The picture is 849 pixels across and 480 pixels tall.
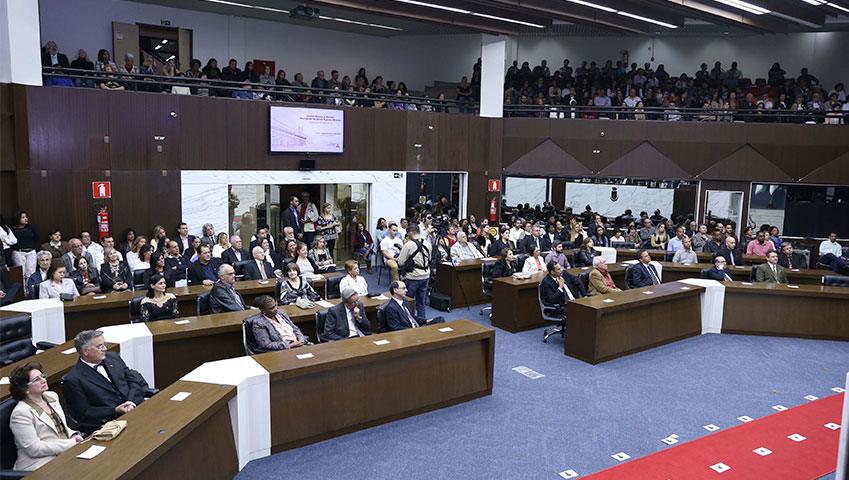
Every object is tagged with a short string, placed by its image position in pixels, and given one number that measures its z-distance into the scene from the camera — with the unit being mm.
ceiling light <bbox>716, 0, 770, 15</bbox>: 13911
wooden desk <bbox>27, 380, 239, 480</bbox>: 3996
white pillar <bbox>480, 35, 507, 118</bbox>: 17281
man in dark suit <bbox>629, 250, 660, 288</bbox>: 11000
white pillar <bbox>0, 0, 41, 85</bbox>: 10805
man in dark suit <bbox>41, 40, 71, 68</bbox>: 12359
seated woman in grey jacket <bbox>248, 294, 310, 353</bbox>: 6848
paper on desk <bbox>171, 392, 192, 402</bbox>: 5070
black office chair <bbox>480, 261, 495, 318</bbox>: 11281
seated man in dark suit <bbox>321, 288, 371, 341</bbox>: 7602
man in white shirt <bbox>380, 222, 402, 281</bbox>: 12125
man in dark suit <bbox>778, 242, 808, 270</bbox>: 12459
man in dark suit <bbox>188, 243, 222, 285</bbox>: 9773
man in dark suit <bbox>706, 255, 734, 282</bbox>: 11238
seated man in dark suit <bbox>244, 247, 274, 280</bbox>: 10086
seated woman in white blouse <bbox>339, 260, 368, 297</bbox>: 8836
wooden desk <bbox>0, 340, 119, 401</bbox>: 5457
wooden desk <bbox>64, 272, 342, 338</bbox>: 7961
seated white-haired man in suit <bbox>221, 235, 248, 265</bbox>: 10867
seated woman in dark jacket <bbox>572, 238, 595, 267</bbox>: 12664
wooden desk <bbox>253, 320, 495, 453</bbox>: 6004
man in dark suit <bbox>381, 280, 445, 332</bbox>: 7758
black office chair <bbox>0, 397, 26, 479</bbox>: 4291
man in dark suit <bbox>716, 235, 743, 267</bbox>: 12889
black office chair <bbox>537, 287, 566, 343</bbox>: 9617
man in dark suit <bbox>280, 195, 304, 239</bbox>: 13625
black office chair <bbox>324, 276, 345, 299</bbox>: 9430
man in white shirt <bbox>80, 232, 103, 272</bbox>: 10922
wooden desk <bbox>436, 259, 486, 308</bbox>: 11742
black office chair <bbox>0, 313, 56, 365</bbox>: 6195
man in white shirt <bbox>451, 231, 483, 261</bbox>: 12594
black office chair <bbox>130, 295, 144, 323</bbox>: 7759
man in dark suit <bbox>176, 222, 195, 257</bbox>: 12180
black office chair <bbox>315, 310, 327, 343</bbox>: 7641
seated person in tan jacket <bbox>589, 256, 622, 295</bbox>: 10150
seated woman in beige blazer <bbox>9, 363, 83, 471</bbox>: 4312
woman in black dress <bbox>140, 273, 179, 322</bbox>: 7566
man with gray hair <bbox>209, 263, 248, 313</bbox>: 8133
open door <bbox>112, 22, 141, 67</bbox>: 16125
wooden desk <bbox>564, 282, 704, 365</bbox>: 8820
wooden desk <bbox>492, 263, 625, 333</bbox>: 10172
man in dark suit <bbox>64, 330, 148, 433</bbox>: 5129
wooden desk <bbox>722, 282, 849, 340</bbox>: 10250
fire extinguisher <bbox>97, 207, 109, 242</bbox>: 11953
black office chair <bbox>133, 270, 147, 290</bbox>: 9742
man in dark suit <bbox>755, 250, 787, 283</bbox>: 11141
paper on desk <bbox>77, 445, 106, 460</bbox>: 4106
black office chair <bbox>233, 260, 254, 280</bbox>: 10325
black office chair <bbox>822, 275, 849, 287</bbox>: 10736
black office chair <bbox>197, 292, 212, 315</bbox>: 8227
